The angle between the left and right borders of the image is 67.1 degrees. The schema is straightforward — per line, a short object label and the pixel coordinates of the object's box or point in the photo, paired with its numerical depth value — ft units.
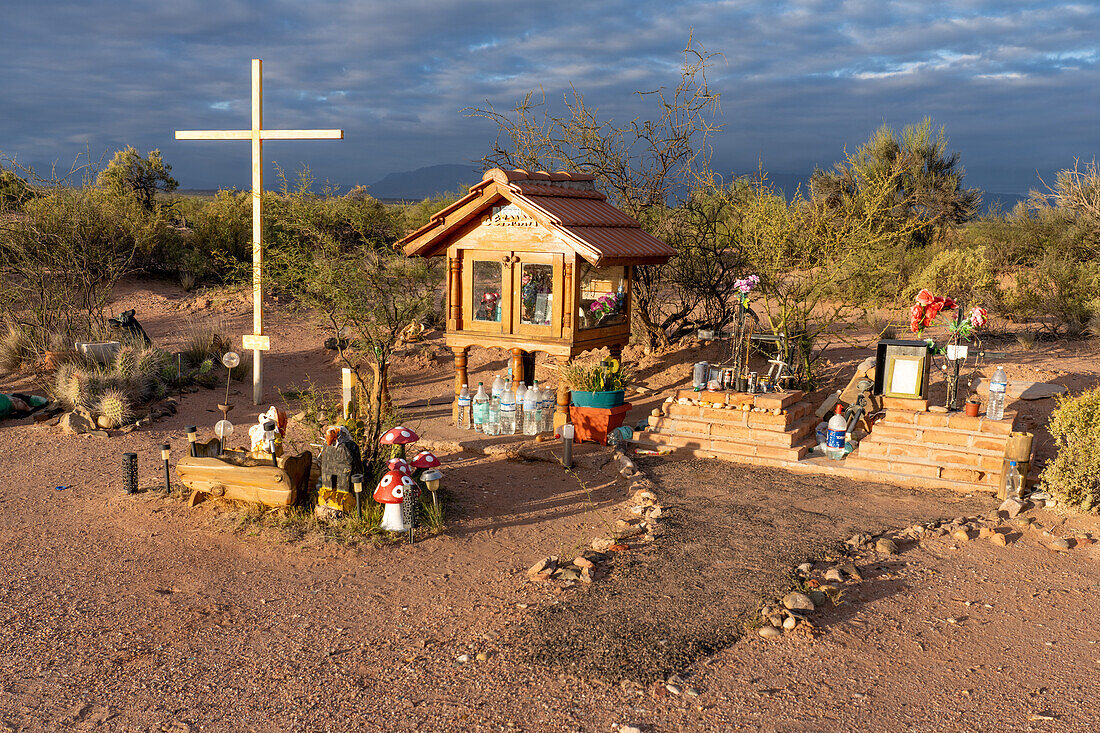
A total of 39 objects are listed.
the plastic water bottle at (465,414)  32.65
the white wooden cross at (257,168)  33.58
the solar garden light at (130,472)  23.76
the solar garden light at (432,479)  20.74
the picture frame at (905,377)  27.22
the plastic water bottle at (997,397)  25.45
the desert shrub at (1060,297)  47.34
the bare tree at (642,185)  41.19
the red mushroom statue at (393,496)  20.27
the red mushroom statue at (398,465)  20.66
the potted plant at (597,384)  30.35
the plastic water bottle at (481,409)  31.96
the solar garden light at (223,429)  22.52
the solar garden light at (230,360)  27.04
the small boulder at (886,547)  19.54
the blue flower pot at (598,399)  30.27
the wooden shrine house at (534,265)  31.09
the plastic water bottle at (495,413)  31.73
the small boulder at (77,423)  31.53
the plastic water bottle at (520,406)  32.04
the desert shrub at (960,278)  54.49
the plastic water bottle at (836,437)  27.25
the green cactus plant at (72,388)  32.89
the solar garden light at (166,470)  23.31
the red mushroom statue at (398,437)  21.63
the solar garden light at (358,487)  20.83
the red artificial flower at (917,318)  27.84
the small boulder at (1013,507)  22.20
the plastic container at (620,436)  29.84
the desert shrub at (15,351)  39.01
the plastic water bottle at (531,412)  31.73
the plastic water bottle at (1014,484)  23.30
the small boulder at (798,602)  16.20
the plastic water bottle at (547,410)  32.24
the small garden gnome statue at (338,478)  21.26
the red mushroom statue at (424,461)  21.23
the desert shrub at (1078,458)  21.91
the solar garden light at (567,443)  26.50
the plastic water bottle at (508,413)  31.60
